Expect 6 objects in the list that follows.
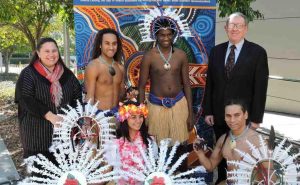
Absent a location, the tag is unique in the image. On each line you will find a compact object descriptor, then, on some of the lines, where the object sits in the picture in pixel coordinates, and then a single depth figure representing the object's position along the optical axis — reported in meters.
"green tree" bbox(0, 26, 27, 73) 14.08
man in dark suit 3.73
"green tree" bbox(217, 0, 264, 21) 5.43
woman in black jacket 3.46
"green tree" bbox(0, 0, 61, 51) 7.33
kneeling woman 3.44
